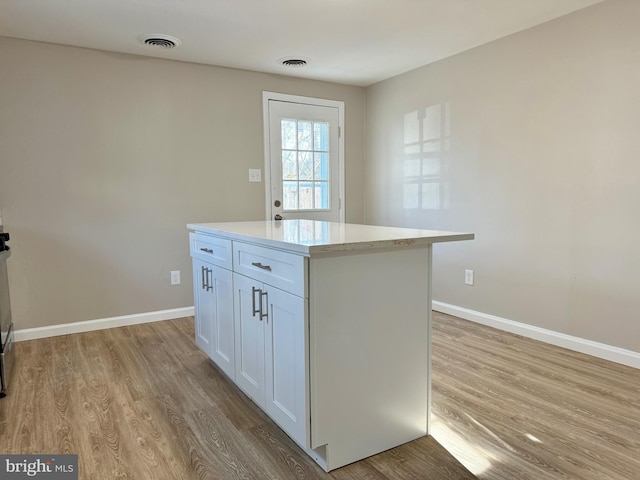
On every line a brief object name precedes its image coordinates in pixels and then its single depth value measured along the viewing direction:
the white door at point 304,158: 4.05
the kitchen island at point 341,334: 1.55
